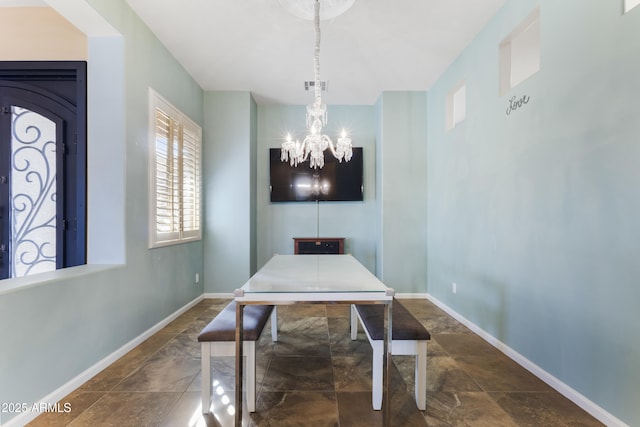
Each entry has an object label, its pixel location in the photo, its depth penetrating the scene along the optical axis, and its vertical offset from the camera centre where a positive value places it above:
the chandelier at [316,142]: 2.25 +0.60
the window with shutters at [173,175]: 2.74 +0.43
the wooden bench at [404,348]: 1.61 -0.81
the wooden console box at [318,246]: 4.26 -0.53
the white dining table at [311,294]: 1.37 -0.42
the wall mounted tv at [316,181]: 4.40 +0.51
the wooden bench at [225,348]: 1.58 -0.80
